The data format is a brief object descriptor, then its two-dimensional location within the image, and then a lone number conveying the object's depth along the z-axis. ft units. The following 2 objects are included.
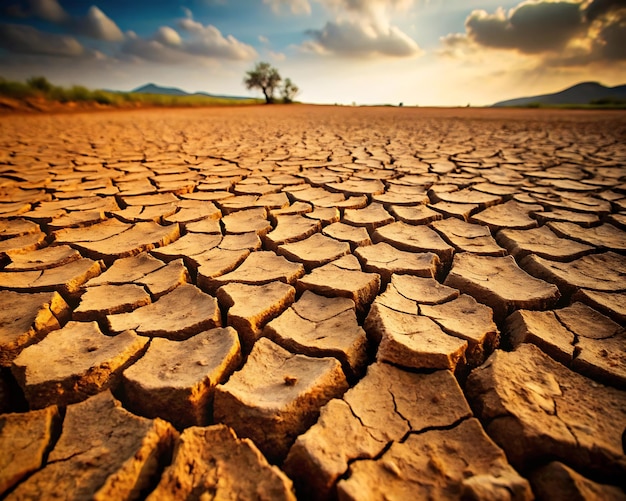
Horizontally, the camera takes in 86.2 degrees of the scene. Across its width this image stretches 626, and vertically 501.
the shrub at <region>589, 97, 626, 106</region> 59.56
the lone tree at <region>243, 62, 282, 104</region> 92.22
